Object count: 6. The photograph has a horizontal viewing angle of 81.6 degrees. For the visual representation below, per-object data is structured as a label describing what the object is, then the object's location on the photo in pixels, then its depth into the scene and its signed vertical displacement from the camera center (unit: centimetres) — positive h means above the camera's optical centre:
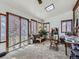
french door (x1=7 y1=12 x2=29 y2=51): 234 -13
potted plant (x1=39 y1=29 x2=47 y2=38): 395 -34
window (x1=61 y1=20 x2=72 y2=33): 402 +29
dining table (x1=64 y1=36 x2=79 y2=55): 181 -48
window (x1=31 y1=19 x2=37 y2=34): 386 +23
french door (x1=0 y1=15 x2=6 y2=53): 212 -19
